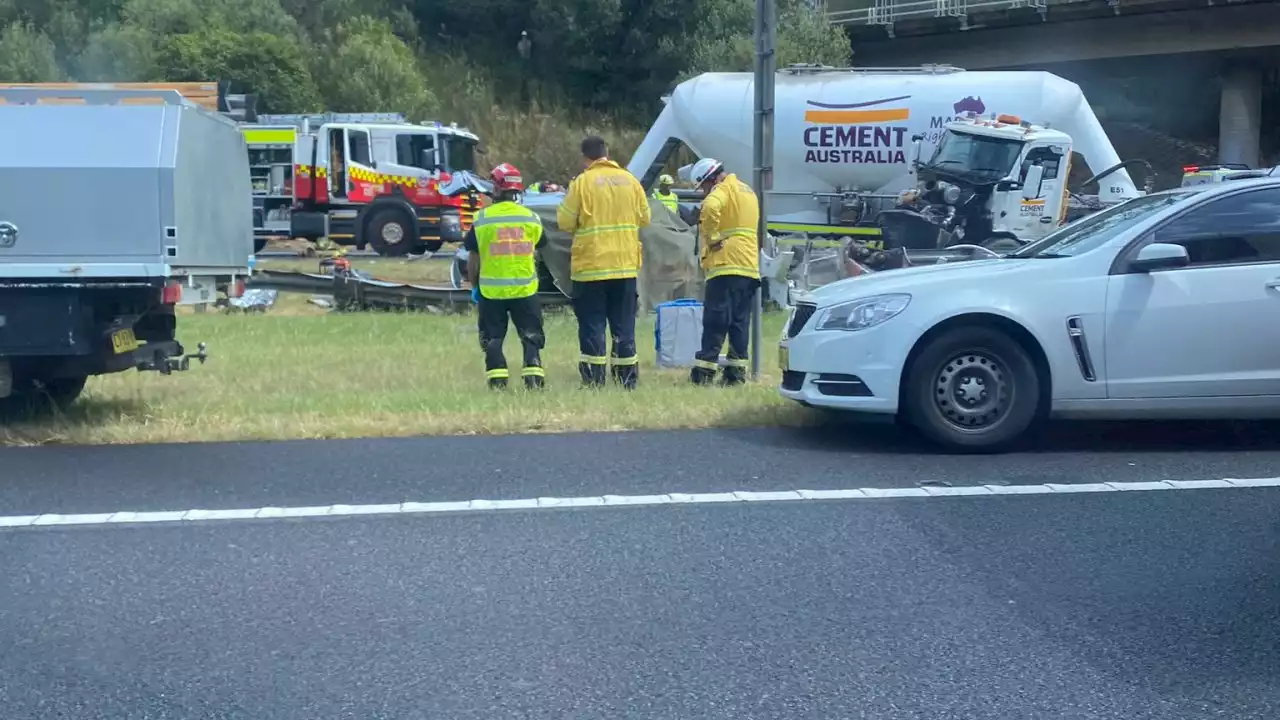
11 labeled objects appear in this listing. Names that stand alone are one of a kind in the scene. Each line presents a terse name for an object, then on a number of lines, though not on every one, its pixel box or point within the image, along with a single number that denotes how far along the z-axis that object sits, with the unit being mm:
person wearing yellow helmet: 17078
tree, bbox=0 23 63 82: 35531
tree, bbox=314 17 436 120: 39531
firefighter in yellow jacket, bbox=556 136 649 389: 9852
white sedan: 7434
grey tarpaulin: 15391
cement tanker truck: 18047
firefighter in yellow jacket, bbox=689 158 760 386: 10125
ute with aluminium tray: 7785
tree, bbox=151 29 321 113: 36469
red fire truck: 26125
